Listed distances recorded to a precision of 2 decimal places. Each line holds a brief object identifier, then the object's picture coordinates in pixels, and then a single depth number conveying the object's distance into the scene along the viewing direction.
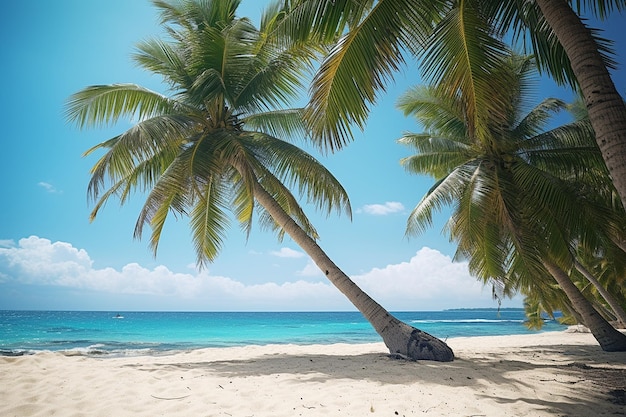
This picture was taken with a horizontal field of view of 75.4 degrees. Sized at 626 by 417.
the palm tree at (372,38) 5.15
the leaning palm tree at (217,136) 8.56
